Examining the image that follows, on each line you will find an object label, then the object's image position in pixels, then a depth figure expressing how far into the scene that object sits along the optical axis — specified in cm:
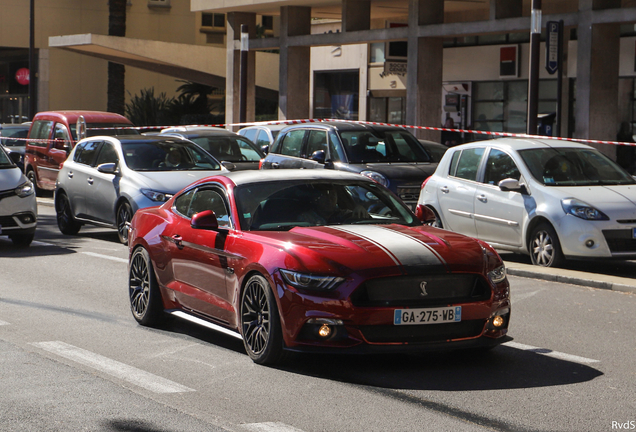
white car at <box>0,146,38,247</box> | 1385
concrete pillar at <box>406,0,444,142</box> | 2670
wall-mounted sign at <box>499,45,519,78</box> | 2939
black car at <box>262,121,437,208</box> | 1527
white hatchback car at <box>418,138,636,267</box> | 1142
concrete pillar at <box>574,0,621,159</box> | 2202
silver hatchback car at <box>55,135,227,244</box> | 1405
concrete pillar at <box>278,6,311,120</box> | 3117
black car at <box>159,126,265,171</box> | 1859
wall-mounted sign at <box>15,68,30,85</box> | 5300
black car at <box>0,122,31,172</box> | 2872
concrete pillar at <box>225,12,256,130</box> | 3325
